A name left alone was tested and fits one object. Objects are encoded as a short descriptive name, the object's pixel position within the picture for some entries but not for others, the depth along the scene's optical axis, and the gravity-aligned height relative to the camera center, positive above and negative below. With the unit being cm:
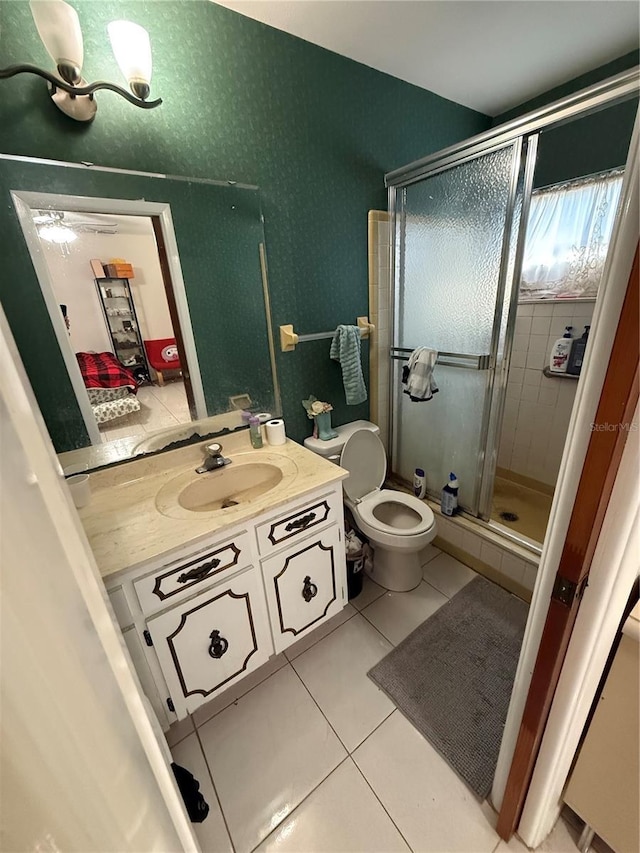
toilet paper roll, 148 -52
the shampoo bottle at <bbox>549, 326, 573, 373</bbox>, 201 -37
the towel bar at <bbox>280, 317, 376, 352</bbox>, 155 -15
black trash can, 163 -125
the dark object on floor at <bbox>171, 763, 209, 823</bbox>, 95 -130
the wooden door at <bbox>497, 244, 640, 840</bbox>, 49 -40
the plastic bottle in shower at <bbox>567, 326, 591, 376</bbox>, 196 -38
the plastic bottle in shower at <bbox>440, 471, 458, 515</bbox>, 189 -106
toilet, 156 -101
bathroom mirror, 101 +4
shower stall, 142 +8
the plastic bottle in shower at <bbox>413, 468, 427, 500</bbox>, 203 -106
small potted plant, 167 -53
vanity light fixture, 82 +65
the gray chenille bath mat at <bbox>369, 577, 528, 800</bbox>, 113 -141
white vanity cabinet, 95 -88
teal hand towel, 167 -27
